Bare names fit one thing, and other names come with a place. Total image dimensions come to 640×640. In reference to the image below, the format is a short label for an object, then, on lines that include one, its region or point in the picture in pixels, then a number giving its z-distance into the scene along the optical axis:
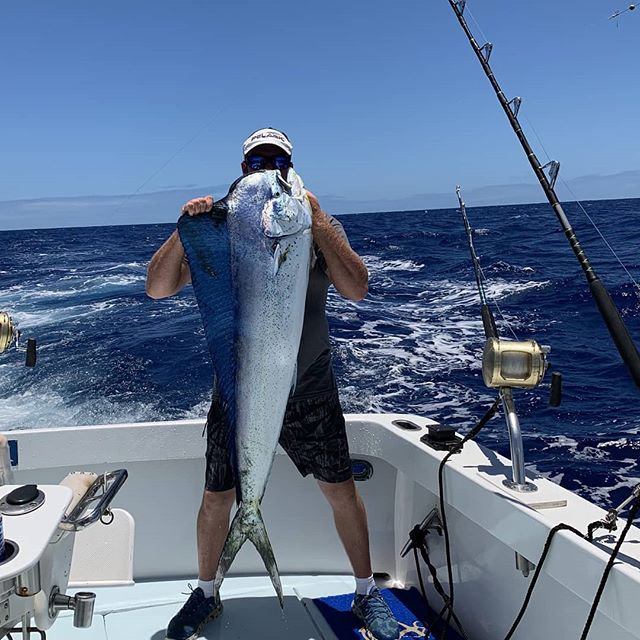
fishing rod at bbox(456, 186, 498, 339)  2.31
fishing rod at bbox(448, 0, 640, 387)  1.84
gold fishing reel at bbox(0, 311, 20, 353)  2.08
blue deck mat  2.38
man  2.16
